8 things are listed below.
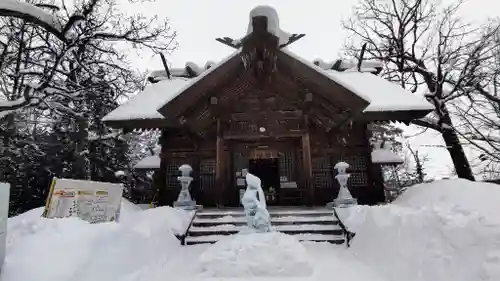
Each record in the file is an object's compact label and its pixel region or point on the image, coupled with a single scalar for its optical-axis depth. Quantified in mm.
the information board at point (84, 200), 5121
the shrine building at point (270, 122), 8352
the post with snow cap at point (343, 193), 7855
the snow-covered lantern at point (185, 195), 8117
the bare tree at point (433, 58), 12602
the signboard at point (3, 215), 3613
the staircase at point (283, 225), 6641
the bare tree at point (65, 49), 9883
